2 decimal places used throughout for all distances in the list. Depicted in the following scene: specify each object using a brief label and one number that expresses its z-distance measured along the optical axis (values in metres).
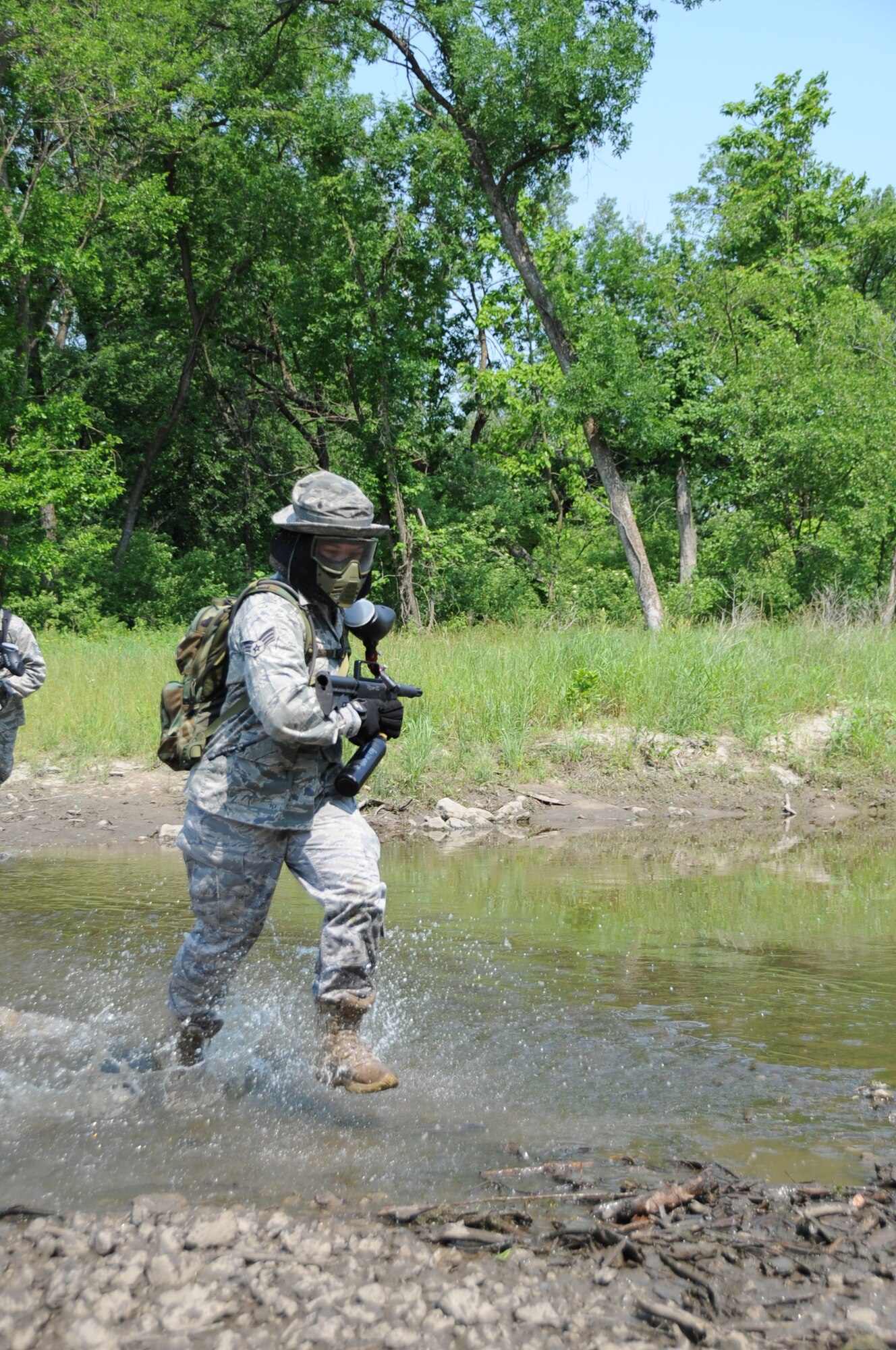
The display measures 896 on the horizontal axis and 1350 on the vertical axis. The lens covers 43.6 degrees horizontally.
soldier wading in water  3.84
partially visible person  7.59
